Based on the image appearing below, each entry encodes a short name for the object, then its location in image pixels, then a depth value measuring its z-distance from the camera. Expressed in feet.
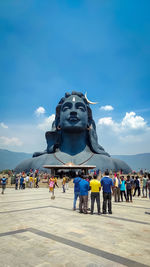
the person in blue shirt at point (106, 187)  22.36
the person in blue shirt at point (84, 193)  22.16
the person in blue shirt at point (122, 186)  30.91
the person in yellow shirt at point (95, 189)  21.70
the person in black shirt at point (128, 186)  31.22
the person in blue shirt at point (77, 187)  24.22
